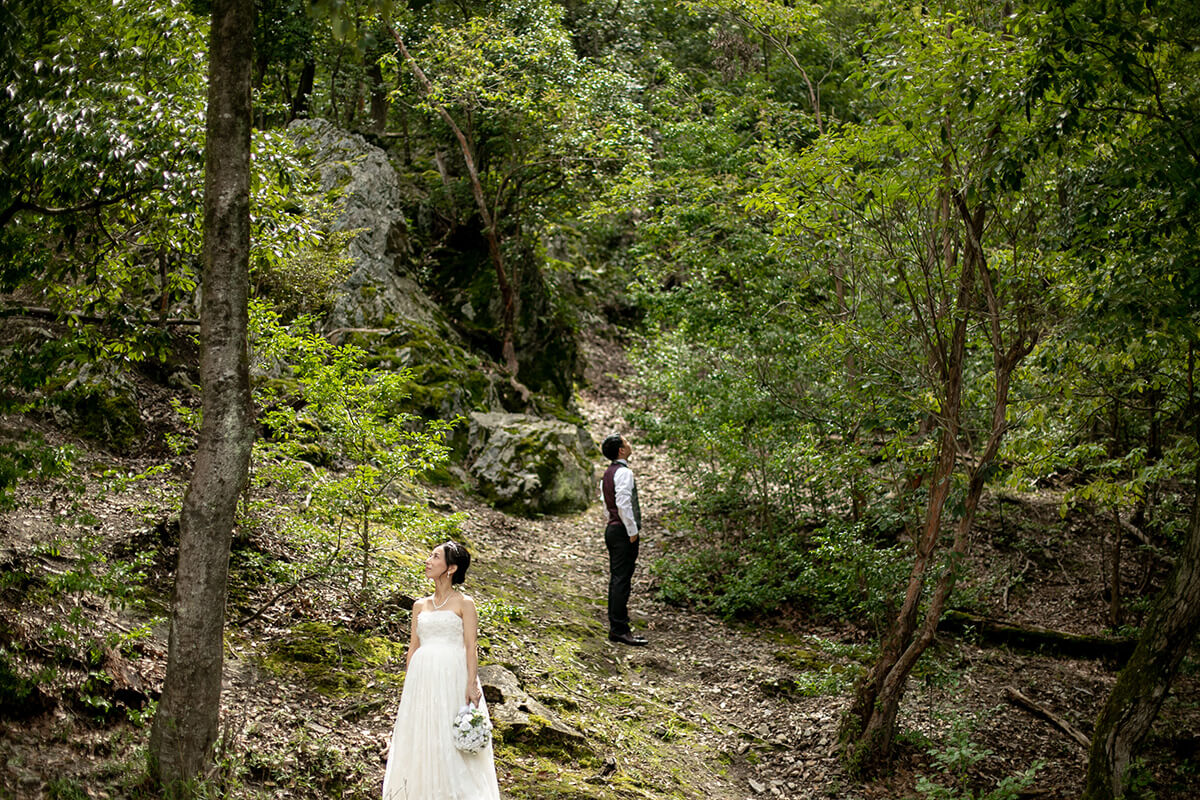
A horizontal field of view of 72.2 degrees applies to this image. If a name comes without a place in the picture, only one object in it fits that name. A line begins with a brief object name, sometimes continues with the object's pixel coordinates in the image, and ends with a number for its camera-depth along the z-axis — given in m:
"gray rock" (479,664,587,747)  6.11
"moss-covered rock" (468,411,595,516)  12.27
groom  8.77
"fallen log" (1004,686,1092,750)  7.29
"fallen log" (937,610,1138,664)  8.95
